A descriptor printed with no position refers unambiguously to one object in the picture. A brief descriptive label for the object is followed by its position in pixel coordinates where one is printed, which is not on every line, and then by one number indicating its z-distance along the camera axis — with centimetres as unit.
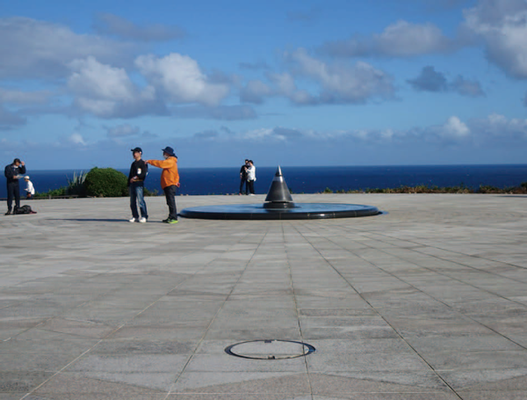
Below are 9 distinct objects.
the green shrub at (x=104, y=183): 3312
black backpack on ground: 2136
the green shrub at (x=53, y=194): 3386
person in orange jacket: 1727
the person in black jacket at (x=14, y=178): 2014
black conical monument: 2048
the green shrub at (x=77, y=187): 3403
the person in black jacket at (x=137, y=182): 1722
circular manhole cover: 484
